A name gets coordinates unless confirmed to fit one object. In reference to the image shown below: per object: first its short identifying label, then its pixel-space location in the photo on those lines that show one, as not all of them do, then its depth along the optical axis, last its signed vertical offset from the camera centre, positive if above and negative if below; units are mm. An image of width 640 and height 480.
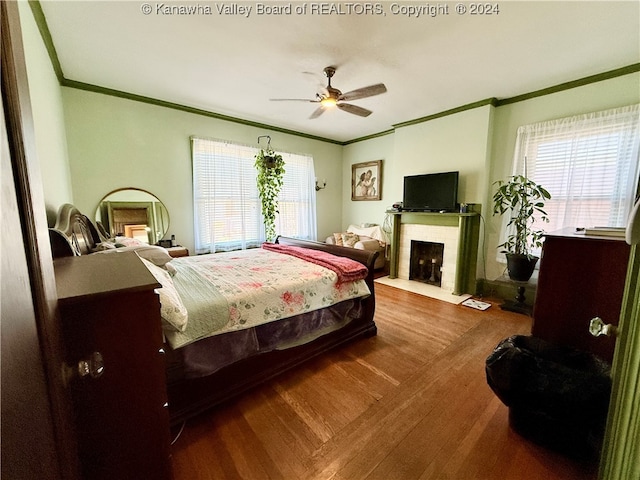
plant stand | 2951 -1146
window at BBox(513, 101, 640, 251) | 2547 +486
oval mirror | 3131 -109
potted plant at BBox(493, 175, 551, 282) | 2926 -118
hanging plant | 4094 +401
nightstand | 3240 -572
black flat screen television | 3543 +221
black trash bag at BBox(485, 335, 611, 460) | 1192 -900
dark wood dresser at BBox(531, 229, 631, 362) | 1356 -449
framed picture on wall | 4902 +526
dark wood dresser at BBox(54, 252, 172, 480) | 831 -580
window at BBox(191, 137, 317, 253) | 3746 +170
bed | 1438 -733
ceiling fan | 2340 +1066
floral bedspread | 1504 -579
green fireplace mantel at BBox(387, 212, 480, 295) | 3510 -432
